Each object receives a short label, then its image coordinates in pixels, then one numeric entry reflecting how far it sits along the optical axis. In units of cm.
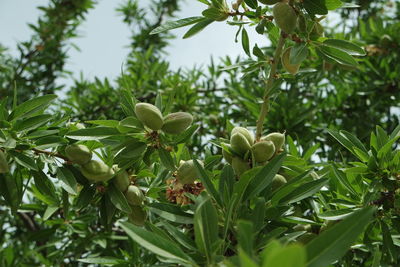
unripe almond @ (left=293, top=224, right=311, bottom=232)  133
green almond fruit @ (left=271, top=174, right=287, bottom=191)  129
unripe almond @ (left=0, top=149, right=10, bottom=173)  127
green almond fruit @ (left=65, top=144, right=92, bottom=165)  131
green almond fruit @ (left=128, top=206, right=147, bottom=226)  135
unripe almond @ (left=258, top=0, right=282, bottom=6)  133
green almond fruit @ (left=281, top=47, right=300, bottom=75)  137
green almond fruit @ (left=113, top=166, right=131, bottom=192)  134
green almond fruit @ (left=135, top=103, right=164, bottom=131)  129
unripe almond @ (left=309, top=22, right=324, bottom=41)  135
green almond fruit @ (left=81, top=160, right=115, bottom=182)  130
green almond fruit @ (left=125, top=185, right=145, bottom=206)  133
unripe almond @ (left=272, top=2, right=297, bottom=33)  130
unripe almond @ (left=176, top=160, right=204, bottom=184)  131
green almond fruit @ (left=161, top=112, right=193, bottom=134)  131
